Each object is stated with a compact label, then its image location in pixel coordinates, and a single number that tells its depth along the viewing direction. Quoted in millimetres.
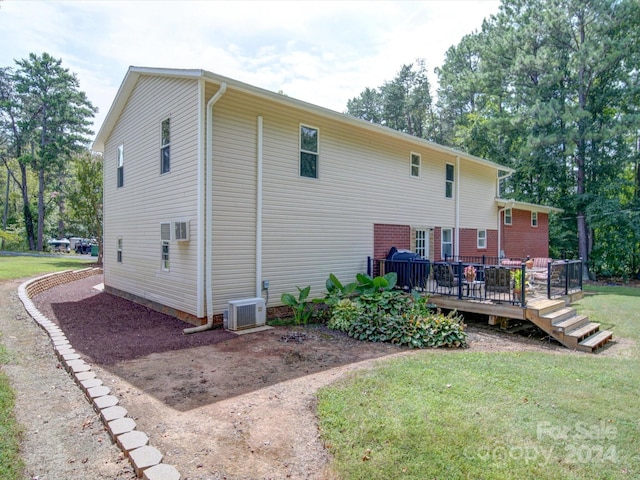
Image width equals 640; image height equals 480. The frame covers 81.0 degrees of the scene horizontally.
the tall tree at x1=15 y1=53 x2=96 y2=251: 25188
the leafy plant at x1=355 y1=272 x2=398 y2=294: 8328
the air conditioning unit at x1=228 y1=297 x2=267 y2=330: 7078
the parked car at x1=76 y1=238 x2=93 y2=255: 32375
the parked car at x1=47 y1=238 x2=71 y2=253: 33000
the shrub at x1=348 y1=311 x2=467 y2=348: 6422
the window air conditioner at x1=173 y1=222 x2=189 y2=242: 7346
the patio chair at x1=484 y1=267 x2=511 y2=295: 7730
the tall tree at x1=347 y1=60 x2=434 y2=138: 33594
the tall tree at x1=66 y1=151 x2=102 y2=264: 17562
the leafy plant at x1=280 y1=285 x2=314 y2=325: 7805
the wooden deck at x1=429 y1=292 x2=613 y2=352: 6949
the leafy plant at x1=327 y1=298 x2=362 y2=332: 7277
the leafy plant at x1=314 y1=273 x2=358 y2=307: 8094
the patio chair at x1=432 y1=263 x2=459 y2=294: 8547
